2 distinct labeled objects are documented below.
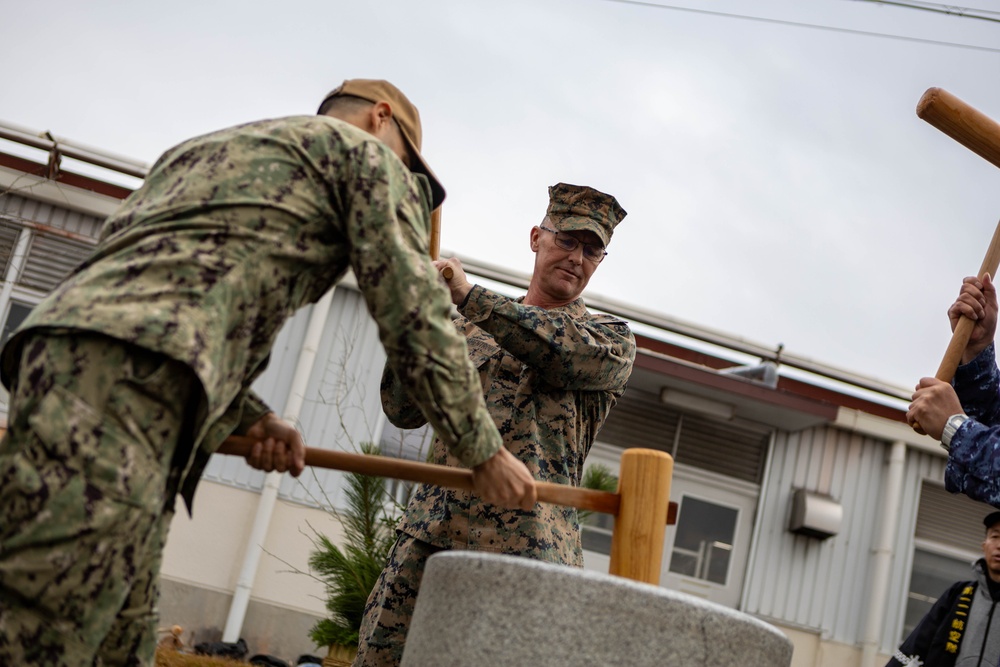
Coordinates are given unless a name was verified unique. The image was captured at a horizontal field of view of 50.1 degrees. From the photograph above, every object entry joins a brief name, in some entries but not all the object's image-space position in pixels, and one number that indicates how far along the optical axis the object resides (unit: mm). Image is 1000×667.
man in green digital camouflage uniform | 1878
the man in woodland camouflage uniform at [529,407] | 3180
